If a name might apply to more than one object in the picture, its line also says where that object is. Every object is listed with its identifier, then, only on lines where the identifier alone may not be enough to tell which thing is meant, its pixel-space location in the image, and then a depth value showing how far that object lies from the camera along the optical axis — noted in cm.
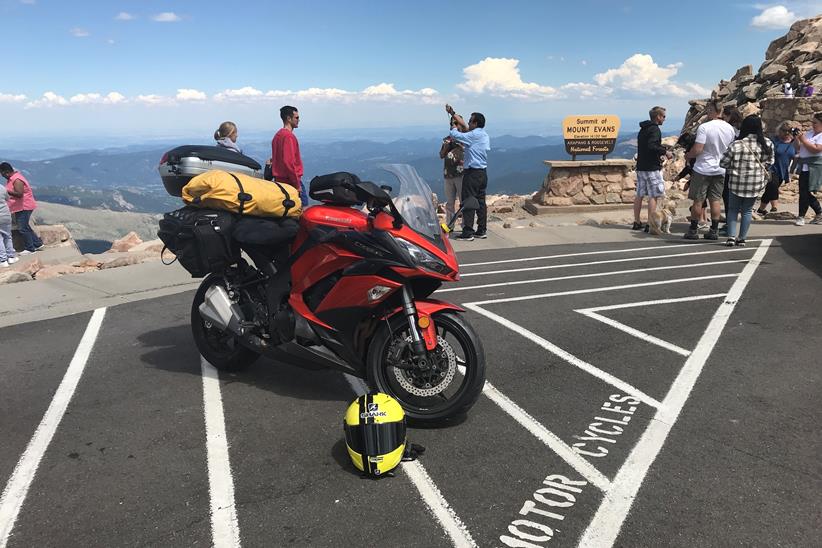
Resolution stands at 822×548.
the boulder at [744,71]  2817
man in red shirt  761
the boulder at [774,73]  2292
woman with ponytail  823
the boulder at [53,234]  1210
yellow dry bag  394
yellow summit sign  1368
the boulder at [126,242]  1259
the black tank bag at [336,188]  349
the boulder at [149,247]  1063
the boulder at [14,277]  749
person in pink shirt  1076
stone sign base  1403
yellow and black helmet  301
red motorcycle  339
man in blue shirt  952
